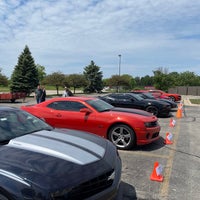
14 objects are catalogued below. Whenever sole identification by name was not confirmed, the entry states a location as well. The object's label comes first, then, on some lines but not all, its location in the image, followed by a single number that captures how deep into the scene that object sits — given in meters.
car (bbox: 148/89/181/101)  25.02
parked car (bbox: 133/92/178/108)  16.61
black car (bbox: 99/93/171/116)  12.77
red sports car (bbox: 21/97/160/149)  6.48
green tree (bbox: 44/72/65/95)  45.44
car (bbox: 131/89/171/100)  21.85
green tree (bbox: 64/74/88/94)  49.09
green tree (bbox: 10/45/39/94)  39.34
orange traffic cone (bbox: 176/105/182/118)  13.77
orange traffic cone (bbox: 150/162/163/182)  4.48
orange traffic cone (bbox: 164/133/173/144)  7.26
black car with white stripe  2.45
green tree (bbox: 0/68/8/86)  37.28
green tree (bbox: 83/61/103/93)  56.97
